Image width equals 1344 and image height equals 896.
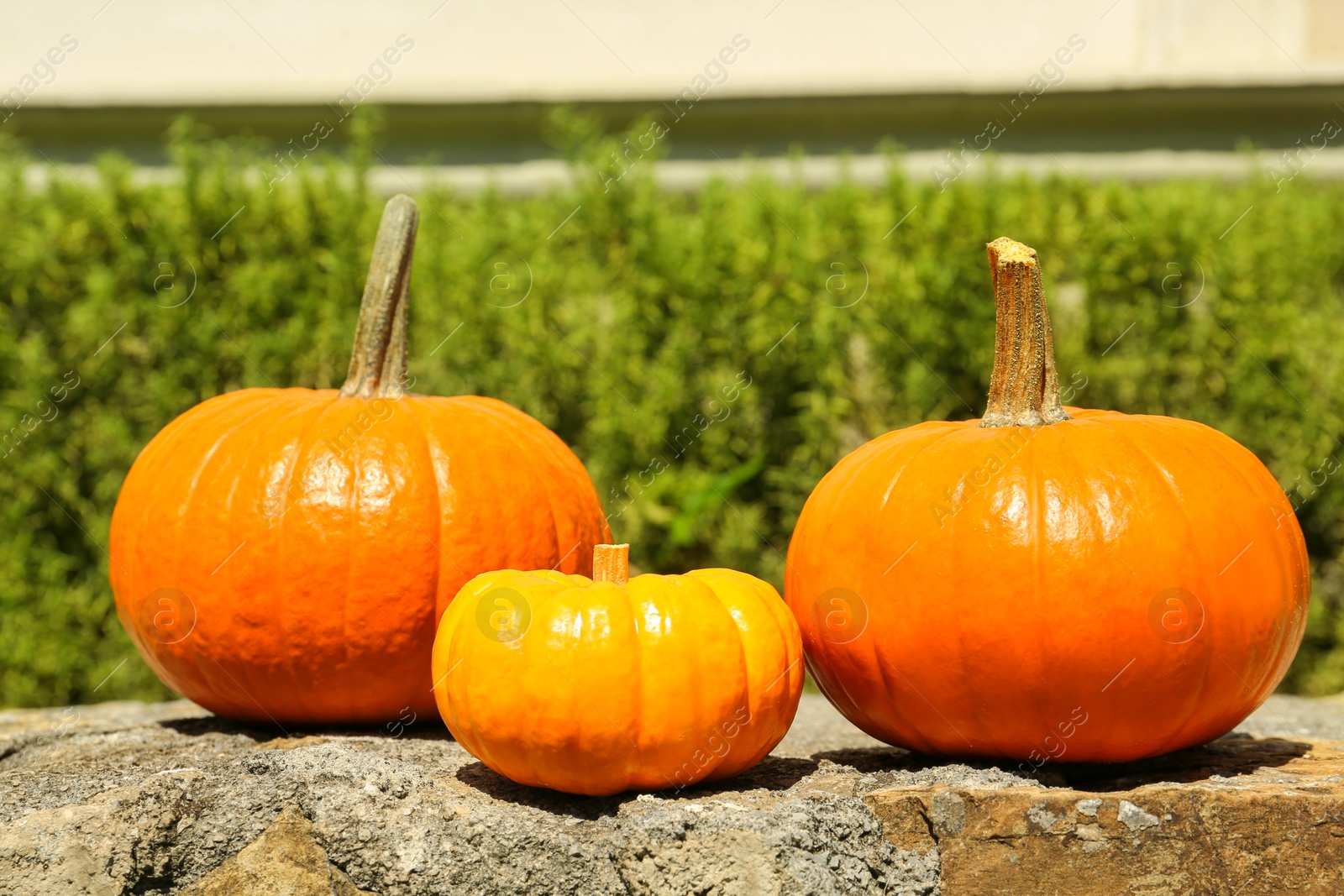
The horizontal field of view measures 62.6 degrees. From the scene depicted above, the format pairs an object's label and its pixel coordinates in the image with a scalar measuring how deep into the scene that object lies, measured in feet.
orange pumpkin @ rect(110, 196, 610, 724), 8.10
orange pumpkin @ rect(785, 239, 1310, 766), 6.79
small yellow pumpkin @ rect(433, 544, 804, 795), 6.48
